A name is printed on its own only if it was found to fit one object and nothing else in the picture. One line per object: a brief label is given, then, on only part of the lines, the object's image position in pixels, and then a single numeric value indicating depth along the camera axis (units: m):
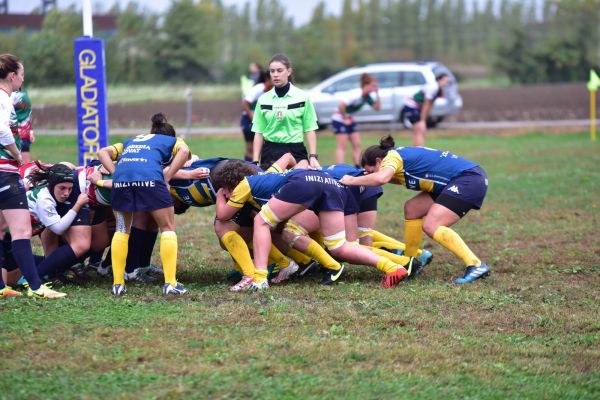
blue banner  23.08
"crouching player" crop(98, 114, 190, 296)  14.23
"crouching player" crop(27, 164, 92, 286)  14.75
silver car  50.75
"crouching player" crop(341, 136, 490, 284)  15.83
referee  18.37
